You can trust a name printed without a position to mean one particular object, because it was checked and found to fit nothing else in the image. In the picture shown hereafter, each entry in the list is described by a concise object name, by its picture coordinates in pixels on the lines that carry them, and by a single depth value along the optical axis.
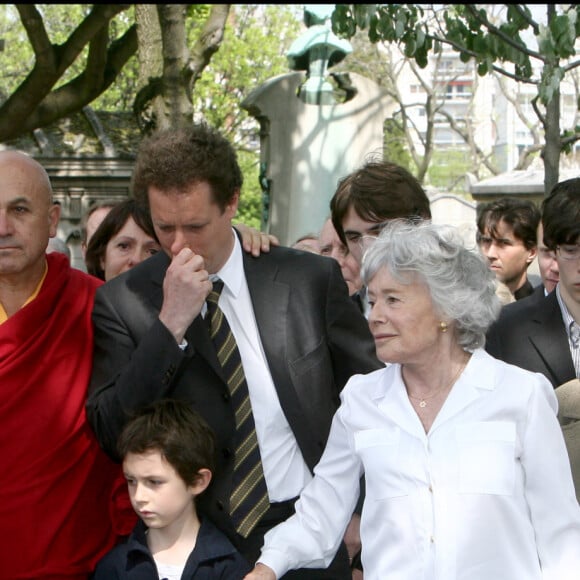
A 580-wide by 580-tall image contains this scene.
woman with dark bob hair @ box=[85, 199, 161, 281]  4.52
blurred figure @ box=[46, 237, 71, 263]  5.29
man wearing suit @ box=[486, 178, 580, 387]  3.83
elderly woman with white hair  2.77
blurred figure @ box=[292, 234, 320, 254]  5.81
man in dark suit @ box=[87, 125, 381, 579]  3.11
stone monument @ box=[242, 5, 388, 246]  9.38
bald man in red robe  3.22
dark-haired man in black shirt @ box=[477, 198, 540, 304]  5.59
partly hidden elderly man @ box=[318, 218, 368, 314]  4.53
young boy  3.21
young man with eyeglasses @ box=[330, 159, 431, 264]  3.82
